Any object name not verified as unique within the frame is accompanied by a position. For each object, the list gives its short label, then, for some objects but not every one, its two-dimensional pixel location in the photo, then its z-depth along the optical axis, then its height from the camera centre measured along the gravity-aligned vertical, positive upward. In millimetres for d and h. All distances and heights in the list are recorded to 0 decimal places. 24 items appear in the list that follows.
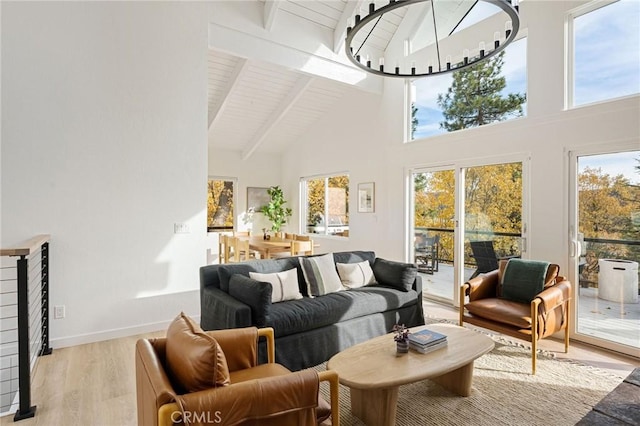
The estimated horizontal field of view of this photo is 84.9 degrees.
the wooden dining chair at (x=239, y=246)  6079 -565
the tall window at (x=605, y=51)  3238 +1584
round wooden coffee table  2016 -936
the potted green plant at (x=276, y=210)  8094 +106
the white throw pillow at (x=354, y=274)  3787 -656
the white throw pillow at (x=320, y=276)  3471 -618
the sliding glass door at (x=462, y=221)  4129 -82
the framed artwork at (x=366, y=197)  6026 +312
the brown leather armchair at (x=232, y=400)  1264 -719
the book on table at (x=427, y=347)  2361 -909
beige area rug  2264 -1311
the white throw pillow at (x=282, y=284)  3184 -643
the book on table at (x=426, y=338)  2391 -871
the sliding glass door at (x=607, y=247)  3242 -311
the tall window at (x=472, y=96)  4102 +1567
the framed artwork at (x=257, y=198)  8328 +401
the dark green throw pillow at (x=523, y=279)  3309 -629
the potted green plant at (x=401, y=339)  2342 -850
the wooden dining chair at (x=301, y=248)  5711 -545
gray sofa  2797 -839
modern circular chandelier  4414 +2627
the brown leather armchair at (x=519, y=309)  2893 -849
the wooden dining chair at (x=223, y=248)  6888 -701
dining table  5727 -529
